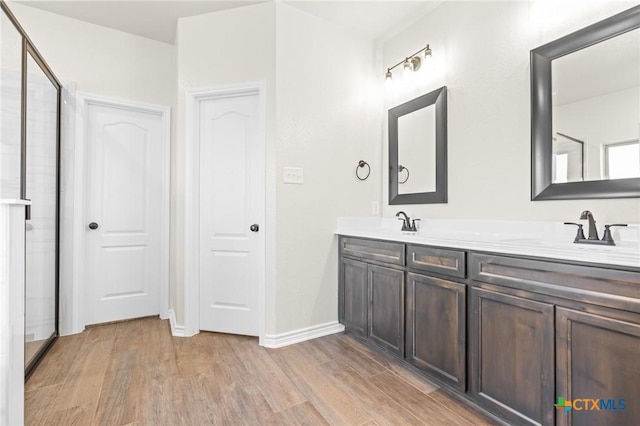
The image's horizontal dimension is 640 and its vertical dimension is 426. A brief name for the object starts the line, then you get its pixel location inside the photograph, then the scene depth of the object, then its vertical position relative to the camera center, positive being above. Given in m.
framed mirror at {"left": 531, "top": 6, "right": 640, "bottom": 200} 1.52 +0.54
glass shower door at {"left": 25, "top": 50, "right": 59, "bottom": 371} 2.11 +0.01
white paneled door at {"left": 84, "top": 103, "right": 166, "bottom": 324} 2.89 +0.01
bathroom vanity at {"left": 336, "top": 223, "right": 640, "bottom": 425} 1.16 -0.51
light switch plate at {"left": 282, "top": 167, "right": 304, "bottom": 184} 2.55 +0.32
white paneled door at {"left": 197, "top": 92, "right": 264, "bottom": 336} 2.70 +0.04
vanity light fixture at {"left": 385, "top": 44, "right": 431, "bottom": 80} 2.59 +1.29
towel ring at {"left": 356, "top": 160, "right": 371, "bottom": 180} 2.90 +0.45
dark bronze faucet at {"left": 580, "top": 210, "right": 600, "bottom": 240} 1.47 -0.05
